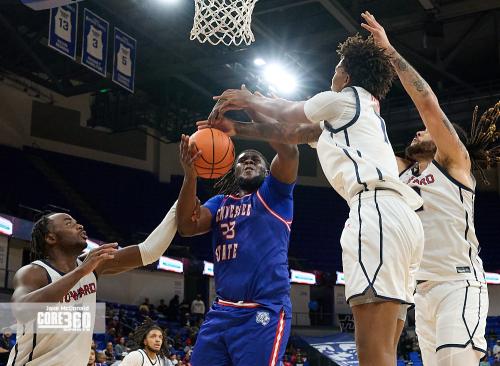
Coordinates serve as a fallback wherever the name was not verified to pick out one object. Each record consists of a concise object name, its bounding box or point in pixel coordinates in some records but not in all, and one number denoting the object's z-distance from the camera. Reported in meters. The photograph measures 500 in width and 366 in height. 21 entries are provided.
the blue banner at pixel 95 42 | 12.65
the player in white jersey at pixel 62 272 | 3.84
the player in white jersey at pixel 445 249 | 3.96
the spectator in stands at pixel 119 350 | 12.92
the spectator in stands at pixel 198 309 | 20.14
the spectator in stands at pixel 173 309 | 19.80
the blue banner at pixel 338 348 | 15.98
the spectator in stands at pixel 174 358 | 12.26
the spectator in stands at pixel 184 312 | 19.33
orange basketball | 4.07
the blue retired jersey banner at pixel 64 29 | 11.81
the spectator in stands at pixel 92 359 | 8.63
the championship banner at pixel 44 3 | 7.13
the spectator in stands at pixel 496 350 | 17.35
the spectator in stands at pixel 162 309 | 19.83
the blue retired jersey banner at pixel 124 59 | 13.54
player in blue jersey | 3.90
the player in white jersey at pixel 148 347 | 7.33
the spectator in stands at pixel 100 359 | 11.30
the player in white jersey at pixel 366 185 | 3.14
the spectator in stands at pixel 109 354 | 12.20
